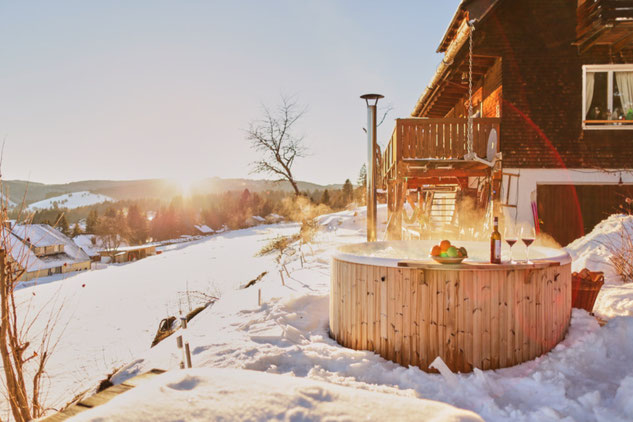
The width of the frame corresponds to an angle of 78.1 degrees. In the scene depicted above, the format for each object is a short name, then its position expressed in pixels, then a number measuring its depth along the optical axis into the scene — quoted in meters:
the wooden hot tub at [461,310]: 4.32
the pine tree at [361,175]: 67.58
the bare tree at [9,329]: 3.48
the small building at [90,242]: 76.19
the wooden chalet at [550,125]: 10.01
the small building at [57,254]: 47.31
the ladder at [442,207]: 14.63
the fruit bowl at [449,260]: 4.35
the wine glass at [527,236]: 4.35
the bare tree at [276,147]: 26.88
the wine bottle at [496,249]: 4.38
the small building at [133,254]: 52.11
